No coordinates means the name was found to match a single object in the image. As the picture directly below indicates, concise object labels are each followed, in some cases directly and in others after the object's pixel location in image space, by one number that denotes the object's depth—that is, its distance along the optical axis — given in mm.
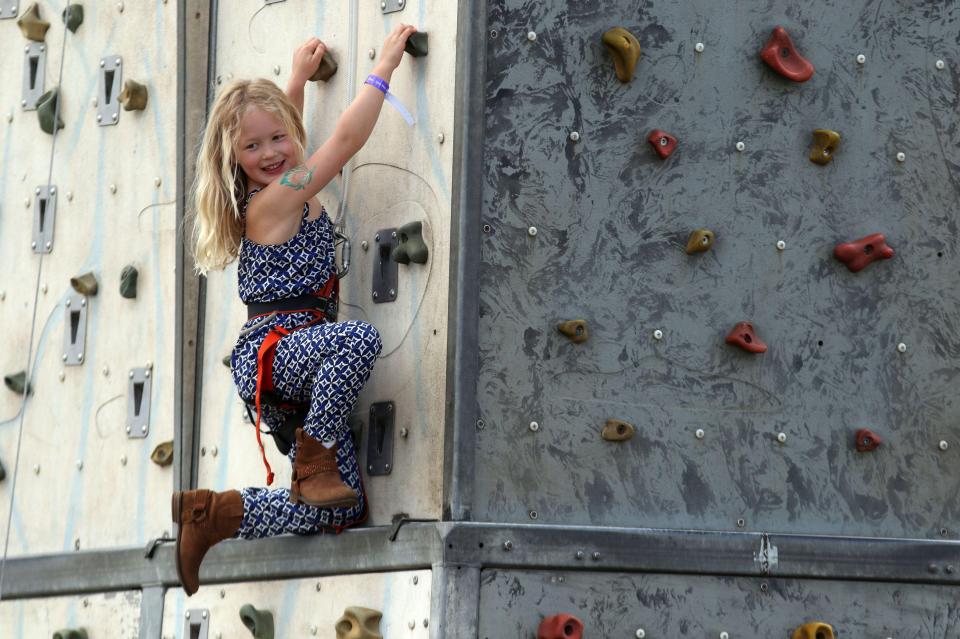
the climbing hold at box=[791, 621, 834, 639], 12587
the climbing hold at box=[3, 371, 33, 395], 15477
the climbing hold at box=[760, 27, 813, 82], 13233
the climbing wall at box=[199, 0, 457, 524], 12762
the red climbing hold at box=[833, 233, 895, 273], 13197
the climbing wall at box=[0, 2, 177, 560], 14780
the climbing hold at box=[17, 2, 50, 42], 15869
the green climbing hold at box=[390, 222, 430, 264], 12849
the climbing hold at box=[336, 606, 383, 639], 12428
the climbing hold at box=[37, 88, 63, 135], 15636
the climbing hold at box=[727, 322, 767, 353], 12936
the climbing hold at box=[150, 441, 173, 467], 14511
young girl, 12471
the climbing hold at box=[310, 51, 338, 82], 13640
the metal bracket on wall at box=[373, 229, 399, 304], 13081
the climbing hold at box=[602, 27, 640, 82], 12943
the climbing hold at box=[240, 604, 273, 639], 13212
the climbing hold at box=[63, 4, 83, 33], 15622
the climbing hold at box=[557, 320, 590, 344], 12682
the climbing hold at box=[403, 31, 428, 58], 13132
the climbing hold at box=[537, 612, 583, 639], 12152
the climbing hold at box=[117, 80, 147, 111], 15099
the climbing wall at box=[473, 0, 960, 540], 12675
